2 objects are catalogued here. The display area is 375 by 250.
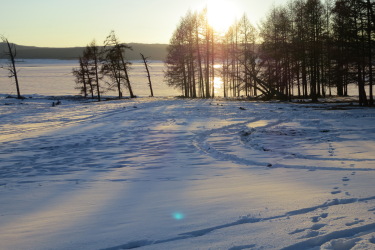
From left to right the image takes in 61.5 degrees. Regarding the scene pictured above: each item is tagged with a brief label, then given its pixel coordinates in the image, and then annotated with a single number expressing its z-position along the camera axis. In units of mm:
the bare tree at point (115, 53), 41553
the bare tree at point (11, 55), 37428
